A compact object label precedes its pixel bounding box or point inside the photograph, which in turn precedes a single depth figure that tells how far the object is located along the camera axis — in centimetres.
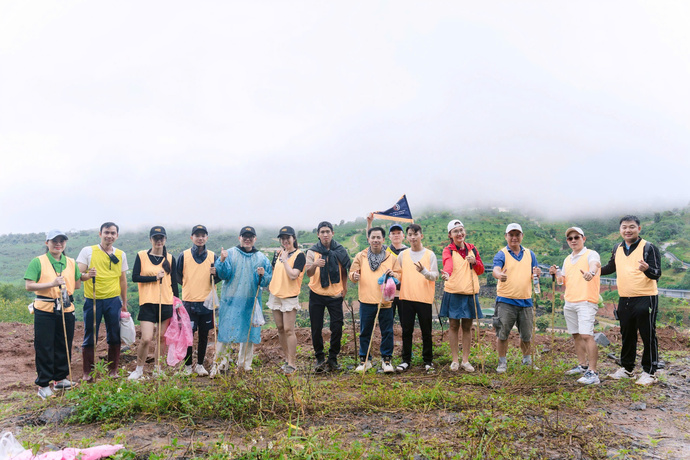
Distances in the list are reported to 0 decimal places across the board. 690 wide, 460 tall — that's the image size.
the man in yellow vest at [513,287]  591
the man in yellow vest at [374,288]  607
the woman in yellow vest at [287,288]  604
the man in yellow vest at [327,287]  606
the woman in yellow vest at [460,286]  599
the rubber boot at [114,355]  584
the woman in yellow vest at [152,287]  571
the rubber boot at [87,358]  577
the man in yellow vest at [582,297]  565
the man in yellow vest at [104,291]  570
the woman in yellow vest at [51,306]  520
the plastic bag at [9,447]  313
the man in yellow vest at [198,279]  611
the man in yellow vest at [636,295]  548
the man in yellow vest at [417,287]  602
